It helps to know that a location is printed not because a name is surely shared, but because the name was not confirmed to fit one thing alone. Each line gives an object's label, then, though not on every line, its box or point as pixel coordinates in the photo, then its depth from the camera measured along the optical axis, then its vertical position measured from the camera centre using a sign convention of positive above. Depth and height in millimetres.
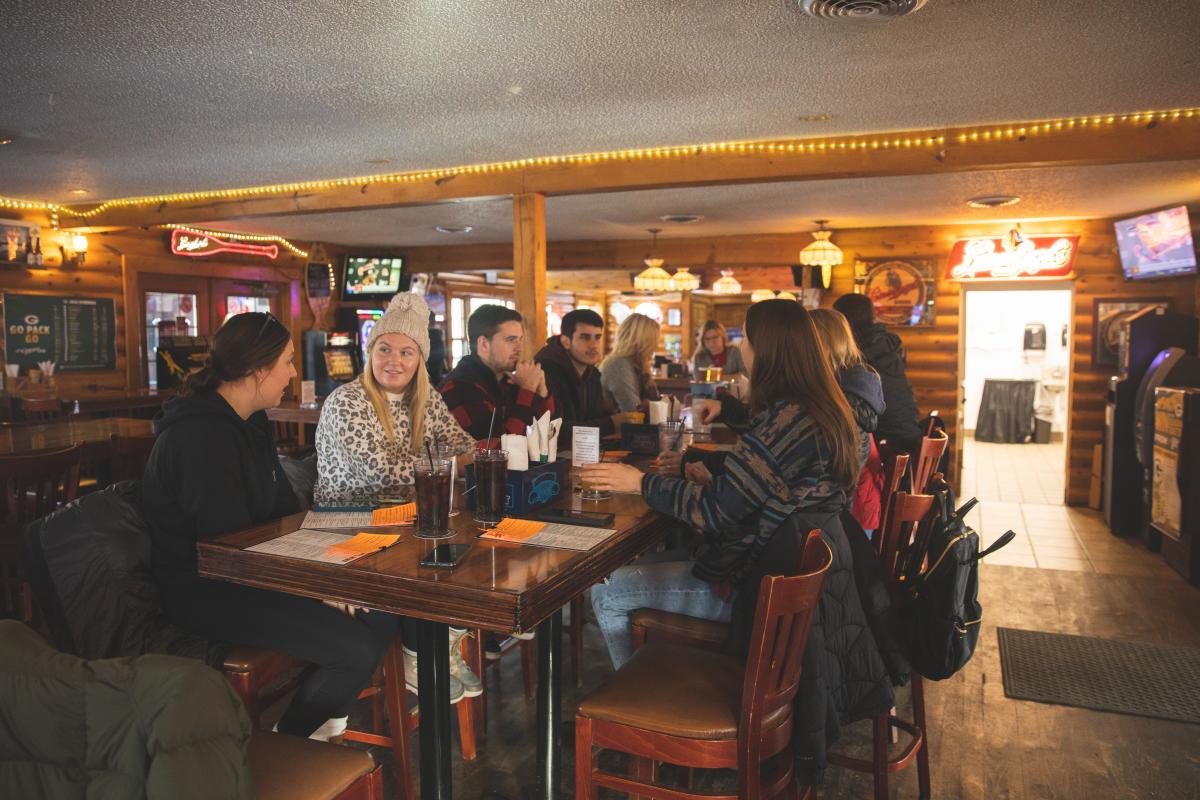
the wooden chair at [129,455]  3844 -462
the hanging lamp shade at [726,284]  11945 +1076
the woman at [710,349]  9969 +101
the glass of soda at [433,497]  1954 -340
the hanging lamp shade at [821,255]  7691 +975
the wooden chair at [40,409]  6117 -375
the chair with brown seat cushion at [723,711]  1706 -799
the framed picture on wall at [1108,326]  7410 +273
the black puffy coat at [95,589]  2006 -576
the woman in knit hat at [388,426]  2684 -236
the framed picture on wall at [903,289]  8180 +685
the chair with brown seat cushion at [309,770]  1503 -789
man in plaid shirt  3496 -103
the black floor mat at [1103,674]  3283 -1406
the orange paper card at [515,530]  1948 -427
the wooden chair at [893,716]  2395 -1091
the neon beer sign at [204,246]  8305 +1215
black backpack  2189 -686
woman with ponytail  2066 -579
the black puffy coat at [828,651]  1937 -739
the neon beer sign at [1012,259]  7570 +932
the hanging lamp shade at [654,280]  8734 +840
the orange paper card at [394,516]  2098 -416
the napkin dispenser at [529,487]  2219 -364
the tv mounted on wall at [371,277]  10164 +1031
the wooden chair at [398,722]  2260 -1027
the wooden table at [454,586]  1586 -479
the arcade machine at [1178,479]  4867 -777
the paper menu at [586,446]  2656 -291
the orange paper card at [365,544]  1832 -431
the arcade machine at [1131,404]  6223 -373
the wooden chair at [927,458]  3240 -414
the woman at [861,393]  3391 -154
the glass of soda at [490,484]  2105 -331
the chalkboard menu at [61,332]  7059 +254
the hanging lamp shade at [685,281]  9109 +856
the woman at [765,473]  2125 -314
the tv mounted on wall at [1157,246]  6652 +941
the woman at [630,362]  5430 -31
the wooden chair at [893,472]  3074 -452
